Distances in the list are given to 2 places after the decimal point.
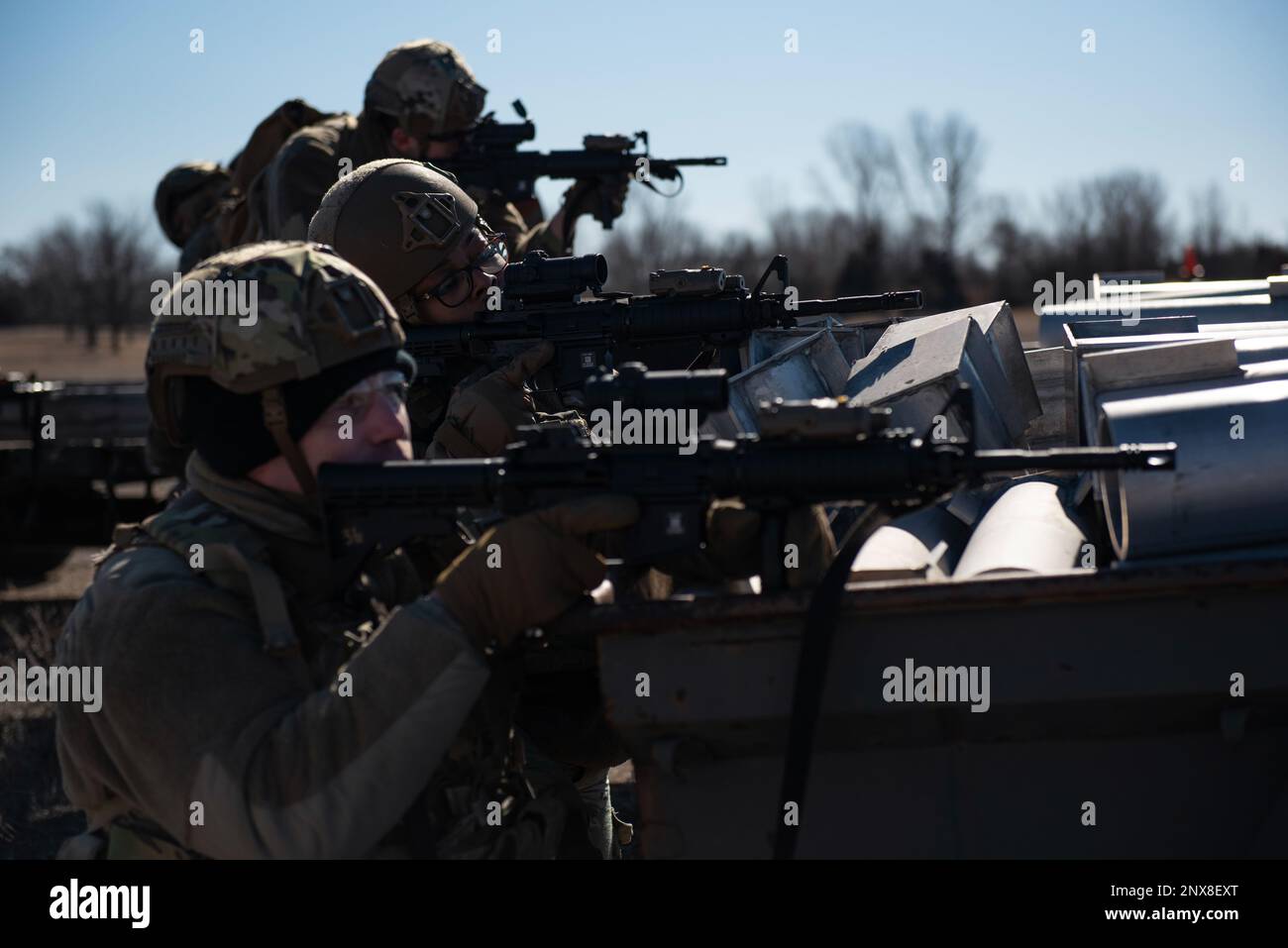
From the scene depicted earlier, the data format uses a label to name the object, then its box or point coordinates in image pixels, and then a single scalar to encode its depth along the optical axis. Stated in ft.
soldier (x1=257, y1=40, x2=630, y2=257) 24.86
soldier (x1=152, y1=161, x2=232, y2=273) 32.42
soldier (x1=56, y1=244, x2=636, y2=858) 7.95
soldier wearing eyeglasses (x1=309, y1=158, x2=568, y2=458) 14.53
